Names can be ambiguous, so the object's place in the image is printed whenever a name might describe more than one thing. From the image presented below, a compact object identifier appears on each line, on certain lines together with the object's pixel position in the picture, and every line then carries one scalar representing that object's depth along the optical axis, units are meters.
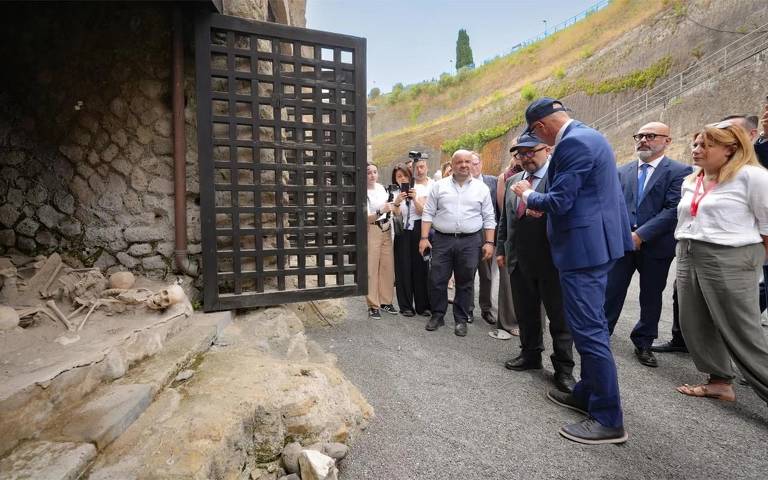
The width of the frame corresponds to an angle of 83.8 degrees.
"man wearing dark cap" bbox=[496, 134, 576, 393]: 3.07
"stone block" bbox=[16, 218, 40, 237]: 3.30
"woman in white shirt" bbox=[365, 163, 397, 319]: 5.07
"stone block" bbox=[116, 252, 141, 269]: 3.44
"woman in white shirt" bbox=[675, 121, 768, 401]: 2.60
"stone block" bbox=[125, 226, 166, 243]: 3.44
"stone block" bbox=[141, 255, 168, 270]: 3.48
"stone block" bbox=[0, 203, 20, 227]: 3.28
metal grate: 3.41
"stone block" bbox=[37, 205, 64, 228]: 3.33
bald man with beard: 3.45
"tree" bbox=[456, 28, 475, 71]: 41.84
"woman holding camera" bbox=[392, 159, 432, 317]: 5.21
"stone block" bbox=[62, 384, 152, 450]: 1.76
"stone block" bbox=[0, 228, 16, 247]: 3.30
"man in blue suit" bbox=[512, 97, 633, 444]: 2.38
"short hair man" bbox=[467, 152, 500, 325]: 4.88
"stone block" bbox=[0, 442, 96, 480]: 1.50
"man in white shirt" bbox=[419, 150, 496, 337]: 4.34
